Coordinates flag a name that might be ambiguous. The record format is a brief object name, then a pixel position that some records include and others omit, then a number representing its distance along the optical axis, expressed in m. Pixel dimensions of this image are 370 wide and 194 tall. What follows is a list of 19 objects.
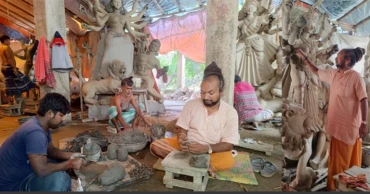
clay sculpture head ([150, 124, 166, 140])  4.68
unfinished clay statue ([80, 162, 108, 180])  3.26
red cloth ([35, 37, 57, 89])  5.63
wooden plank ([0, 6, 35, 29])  11.29
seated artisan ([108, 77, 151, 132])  5.02
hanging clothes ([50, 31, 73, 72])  5.77
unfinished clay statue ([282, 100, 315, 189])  2.27
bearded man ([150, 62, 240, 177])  3.24
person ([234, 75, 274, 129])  5.54
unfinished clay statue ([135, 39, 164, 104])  7.62
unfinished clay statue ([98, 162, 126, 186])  2.97
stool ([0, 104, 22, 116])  7.30
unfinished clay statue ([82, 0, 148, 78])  6.93
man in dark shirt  2.36
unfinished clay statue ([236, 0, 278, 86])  6.66
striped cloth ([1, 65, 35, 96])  7.60
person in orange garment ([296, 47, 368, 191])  2.12
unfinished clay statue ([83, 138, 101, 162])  3.47
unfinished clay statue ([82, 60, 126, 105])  6.60
